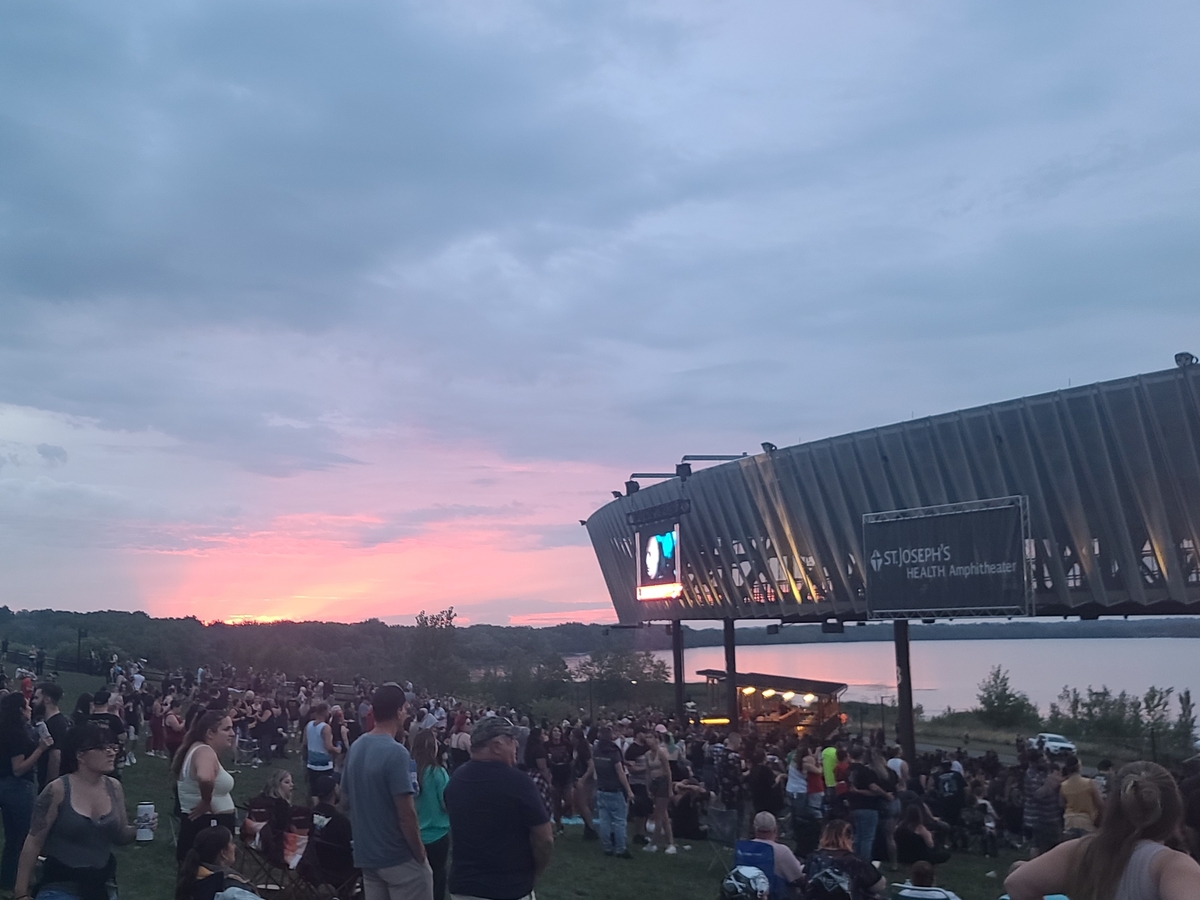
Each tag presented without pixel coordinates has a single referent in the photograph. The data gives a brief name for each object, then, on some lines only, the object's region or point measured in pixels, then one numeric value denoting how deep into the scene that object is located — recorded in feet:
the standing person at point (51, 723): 23.52
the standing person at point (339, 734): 49.67
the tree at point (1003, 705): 143.02
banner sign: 75.77
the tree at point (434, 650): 171.42
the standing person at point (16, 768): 23.16
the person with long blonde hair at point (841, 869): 22.07
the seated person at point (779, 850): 24.09
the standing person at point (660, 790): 45.16
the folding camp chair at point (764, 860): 23.94
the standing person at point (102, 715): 31.58
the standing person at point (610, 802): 42.24
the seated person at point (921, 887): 21.33
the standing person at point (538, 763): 50.42
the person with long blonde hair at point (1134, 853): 10.19
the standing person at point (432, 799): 23.09
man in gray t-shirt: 18.34
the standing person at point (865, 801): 36.86
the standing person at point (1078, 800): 35.68
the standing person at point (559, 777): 49.93
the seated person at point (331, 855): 23.61
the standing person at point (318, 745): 44.19
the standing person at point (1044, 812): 40.05
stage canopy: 69.72
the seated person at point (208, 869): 17.03
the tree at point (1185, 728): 92.99
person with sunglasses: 16.62
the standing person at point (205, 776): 21.65
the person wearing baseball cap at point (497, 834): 16.42
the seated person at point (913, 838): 37.99
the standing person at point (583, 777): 47.44
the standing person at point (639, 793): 47.44
